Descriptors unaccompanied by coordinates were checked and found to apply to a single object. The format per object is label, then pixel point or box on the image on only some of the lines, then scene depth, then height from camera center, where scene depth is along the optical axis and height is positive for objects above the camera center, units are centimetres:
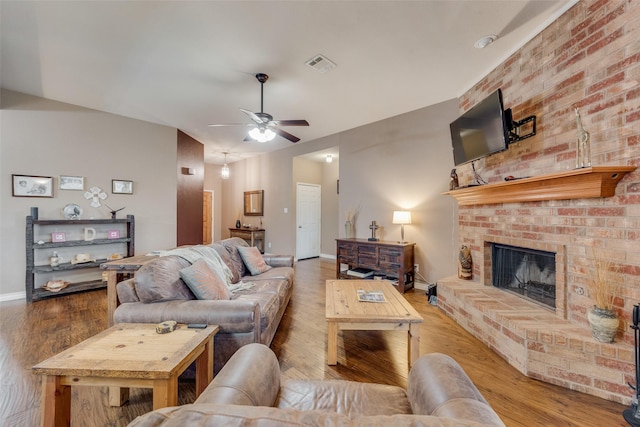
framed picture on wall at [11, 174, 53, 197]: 357 +43
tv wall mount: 246 +86
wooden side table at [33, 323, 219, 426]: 112 -67
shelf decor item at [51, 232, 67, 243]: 377 -31
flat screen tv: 246 +90
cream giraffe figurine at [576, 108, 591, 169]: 190 +50
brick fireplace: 170 +7
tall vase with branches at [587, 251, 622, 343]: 171 -58
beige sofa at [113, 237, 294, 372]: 172 -62
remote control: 159 -68
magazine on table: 225 -72
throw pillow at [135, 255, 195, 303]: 178 -47
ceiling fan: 299 +110
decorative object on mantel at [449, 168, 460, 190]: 338 +45
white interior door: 632 -12
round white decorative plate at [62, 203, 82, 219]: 391 +8
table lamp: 395 -3
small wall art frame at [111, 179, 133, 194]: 434 +50
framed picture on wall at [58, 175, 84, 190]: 390 +52
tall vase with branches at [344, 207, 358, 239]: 500 -5
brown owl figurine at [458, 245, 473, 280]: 319 -60
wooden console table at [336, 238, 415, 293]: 382 -67
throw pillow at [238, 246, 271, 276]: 322 -57
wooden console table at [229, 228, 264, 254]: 658 -51
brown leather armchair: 50 -58
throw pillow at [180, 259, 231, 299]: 192 -51
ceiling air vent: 271 +165
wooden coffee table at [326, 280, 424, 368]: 190 -75
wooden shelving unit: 353 -44
